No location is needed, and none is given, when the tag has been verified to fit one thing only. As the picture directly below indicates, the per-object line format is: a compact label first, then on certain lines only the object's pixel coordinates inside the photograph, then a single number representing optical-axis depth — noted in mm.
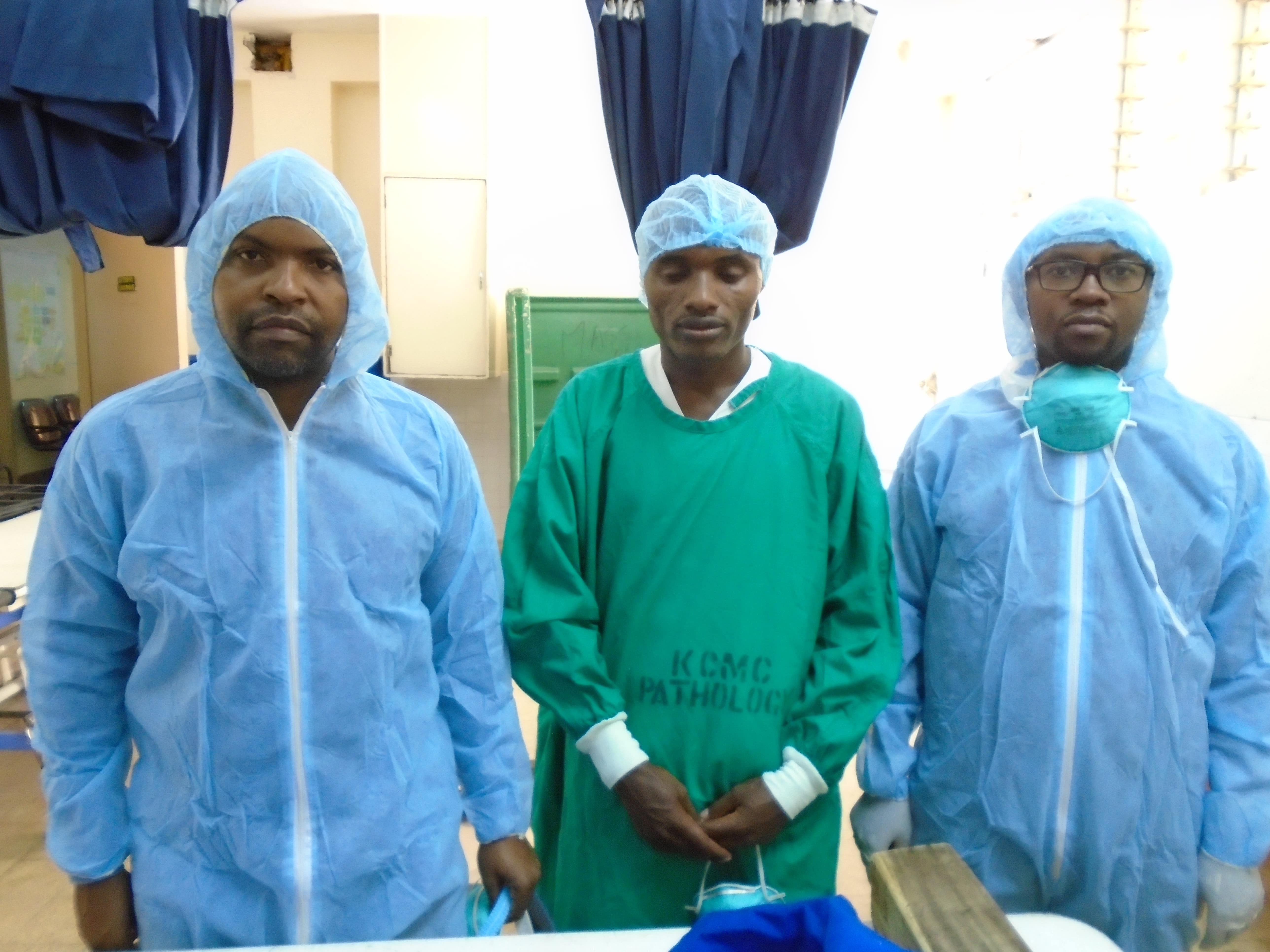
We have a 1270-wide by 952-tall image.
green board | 3217
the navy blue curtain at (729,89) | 2297
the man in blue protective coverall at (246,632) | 928
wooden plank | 741
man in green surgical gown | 1095
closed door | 3387
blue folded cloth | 563
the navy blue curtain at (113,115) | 2172
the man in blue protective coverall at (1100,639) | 1178
